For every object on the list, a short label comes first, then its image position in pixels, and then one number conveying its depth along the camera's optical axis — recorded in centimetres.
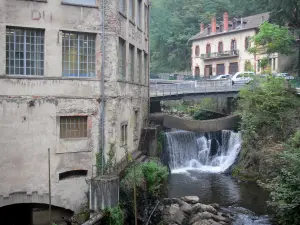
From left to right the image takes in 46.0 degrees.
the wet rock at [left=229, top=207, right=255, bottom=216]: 1750
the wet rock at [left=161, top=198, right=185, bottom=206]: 1734
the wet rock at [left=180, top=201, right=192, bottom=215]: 1692
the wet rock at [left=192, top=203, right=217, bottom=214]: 1684
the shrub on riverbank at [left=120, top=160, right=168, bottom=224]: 1441
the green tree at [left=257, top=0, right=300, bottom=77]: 3060
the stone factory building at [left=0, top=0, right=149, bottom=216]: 1370
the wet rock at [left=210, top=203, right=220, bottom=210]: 1802
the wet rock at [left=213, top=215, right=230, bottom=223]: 1604
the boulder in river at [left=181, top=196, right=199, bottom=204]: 1838
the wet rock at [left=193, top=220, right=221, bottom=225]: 1516
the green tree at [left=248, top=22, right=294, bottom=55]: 3156
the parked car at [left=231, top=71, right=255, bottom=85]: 3217
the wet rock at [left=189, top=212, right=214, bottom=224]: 1581
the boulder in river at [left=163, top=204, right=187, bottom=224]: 1569
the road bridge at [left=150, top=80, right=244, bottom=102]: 2825
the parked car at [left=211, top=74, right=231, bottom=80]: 3929
